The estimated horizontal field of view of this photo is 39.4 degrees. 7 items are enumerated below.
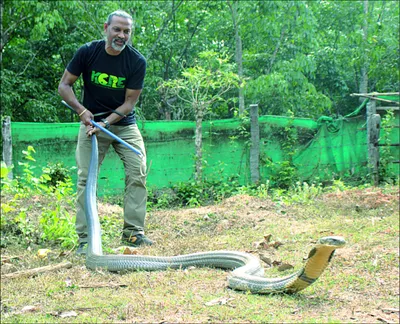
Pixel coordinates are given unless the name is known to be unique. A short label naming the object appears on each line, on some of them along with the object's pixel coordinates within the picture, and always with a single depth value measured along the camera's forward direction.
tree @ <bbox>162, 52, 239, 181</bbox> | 9.40
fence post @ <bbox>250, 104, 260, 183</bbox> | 9.48
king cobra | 3.02
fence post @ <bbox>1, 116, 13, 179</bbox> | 8.55
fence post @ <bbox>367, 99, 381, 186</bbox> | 9.44
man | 4.83
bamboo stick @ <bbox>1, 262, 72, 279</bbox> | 3.96
